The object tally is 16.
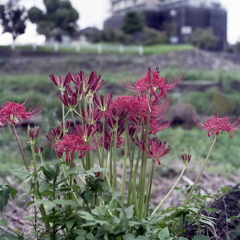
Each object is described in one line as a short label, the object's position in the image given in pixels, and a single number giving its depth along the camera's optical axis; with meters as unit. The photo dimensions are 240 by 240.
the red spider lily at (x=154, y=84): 1.16
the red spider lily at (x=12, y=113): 1.20
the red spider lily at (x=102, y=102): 1.23
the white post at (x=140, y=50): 15.17
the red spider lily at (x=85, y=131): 1.17
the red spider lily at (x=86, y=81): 1.20
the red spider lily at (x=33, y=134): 1.22
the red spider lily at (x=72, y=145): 1.15
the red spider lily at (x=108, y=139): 1.30
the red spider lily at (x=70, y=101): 1.20
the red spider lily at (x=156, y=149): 1.27
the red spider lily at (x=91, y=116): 1.25
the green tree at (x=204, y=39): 17.22
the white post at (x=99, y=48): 14.67
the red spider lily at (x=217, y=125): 1.27
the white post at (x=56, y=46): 13.56
